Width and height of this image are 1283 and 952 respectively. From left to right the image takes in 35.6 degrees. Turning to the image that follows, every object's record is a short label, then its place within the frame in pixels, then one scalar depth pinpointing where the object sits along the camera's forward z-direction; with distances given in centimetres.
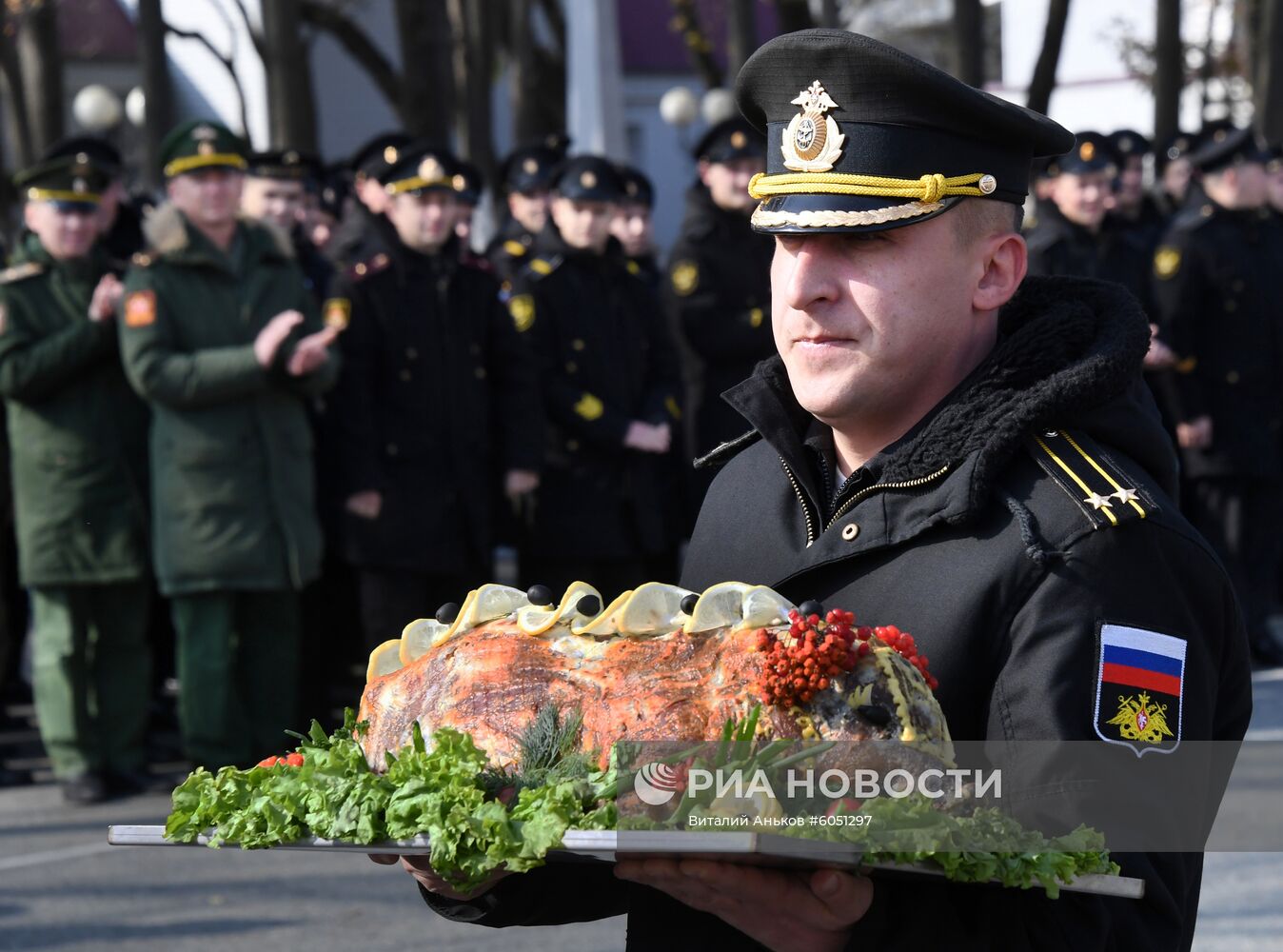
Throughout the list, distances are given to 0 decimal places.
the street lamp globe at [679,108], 2636
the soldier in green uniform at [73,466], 766
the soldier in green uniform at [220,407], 737
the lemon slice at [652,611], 225
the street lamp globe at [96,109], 2167
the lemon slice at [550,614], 229
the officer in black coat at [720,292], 948
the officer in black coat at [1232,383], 1055
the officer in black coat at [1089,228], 1061
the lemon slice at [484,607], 237
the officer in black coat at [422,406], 805
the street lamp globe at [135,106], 2323
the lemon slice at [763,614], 216
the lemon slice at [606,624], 225
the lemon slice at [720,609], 220
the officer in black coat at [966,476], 223
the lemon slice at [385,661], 243
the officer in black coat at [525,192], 1102
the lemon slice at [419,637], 243
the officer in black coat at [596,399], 883
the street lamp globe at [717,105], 1985
